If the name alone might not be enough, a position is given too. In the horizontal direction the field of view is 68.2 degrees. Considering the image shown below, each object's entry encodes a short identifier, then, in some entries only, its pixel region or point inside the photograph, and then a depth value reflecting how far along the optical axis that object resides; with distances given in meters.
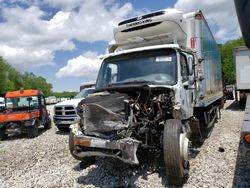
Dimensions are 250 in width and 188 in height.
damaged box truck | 3.36
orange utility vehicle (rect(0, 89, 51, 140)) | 7.70
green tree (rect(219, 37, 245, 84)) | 33.67
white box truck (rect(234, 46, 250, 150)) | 10.01
